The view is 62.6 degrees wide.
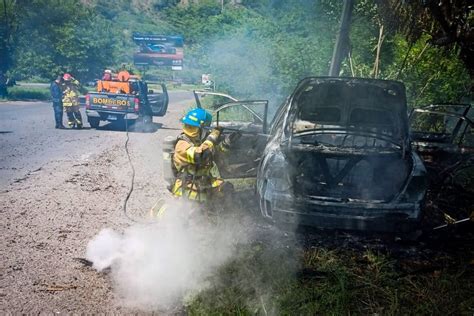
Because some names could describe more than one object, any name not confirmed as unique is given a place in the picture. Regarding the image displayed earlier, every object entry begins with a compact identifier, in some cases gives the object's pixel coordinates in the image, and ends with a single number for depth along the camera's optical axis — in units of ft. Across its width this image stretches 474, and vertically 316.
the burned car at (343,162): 12.88
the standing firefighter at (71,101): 38.50
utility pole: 23.82
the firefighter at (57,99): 37.78
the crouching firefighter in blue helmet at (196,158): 13.35
